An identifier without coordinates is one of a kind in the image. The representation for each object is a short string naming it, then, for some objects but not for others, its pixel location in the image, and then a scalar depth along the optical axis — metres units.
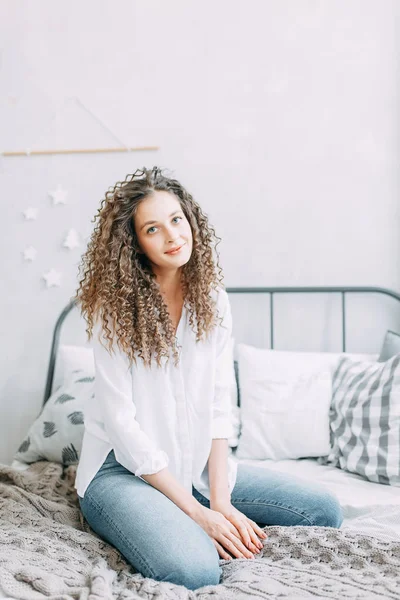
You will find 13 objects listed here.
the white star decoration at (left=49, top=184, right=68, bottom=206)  2.58
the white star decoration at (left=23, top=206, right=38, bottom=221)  2.60
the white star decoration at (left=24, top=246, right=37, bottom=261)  2.61
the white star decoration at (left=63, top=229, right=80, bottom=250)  2.58
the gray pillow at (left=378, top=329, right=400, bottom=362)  2.16
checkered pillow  1.88
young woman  1.50
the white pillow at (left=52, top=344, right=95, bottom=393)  2.35
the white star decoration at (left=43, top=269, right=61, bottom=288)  2.59
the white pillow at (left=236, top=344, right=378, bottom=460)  2.08
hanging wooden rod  2.53
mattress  1.55
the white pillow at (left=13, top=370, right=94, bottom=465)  2.08
